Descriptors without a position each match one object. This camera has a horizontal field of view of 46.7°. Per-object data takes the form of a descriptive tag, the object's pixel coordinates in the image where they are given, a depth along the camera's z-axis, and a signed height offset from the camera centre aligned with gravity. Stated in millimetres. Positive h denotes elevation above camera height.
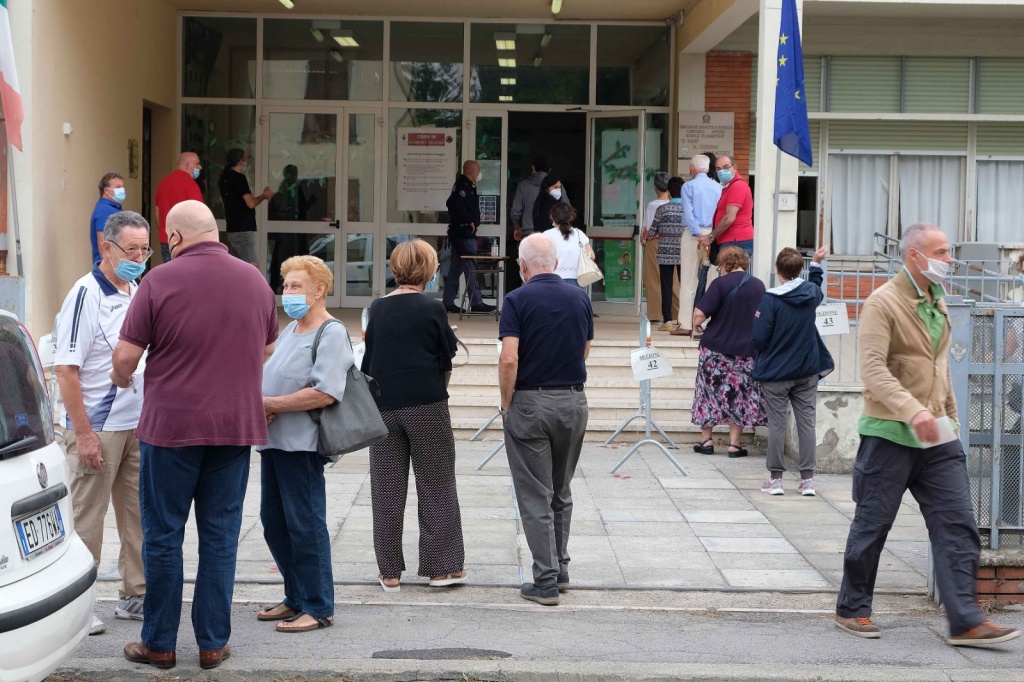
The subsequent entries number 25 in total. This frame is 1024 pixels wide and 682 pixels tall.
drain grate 5176 -1760
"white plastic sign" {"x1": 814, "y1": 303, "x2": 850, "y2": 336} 9023 -481
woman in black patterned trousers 5973 -845
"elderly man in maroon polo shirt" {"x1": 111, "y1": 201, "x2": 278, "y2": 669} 4703 -632
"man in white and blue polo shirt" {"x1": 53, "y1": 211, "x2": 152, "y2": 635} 5227 -596
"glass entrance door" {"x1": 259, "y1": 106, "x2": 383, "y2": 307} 16281 +934
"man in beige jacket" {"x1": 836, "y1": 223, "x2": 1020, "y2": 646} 5250 -783
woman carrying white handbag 11547 +14
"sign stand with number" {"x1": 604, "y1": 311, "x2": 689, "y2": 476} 9211 -1350
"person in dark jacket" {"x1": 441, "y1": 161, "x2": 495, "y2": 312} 14258 +334
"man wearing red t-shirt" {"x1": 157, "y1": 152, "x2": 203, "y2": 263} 12406 +679
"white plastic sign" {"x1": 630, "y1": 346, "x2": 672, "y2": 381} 9203 -851
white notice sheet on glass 16234 +1232
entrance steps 10812 -1294
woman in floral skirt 9617 -824
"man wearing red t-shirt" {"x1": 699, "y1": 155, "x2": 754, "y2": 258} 11875 +448
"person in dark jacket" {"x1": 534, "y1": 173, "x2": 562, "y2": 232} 13412 +596
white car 3857 -998
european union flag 9977 +1289
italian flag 9250 +1277
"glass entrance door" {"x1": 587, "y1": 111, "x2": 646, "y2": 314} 15469 +732
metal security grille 5875 -741
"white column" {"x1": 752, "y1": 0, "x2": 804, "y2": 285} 11258 +849
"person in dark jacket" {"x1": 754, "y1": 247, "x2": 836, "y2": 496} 8508 -745
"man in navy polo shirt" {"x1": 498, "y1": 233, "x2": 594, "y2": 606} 5977 -727
